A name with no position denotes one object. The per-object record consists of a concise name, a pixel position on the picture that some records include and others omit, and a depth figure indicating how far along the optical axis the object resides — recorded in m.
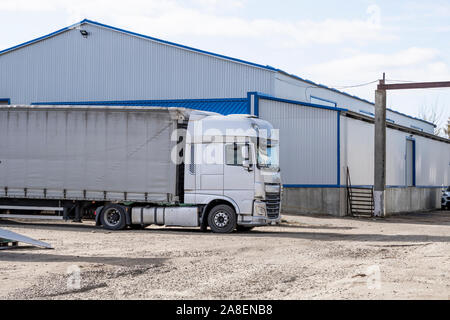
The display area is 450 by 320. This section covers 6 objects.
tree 77.81
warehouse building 29.12
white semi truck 18.64
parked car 41.56
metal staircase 29.39
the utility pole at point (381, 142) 28.80
